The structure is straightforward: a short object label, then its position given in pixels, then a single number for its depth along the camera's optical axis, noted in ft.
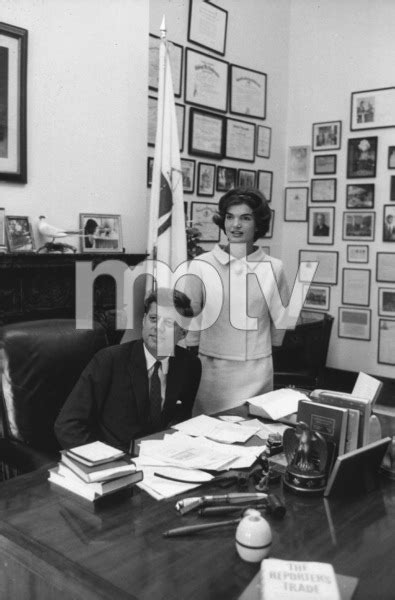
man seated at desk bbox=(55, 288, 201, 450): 6.23
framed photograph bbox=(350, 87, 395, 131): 16.57
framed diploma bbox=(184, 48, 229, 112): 15.28
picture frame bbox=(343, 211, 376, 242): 17.17
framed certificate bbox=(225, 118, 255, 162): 16.75
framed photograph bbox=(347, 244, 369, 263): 17.33
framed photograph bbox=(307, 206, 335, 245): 17.98
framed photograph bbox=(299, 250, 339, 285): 17.95
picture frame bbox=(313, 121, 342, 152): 17.63
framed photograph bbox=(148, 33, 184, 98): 13.93
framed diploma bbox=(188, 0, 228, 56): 15.20
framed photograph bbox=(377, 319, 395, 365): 16.89
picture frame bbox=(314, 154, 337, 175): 17.78
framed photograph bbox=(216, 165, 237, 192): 16.58
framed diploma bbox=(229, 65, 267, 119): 16.72
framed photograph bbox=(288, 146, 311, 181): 18.35
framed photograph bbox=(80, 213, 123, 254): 11.46
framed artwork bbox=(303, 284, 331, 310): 18.20
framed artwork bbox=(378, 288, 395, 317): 16.92
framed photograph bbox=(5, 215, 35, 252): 9.98
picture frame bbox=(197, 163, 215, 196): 15.94
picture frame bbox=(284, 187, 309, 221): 18.45
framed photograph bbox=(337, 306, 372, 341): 17.34
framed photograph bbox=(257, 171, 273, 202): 17.98
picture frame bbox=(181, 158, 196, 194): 15.46
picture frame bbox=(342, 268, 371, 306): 17.34
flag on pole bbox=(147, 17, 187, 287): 11.93
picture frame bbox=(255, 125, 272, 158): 17.67
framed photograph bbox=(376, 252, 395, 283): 16.85
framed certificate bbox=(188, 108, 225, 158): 15.53
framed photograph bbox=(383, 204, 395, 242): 16.76
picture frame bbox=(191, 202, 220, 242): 15.89
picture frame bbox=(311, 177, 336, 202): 17.85
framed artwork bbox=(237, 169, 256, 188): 17.19
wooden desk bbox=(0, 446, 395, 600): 3.50
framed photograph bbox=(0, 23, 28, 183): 9.78
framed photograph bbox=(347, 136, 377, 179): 16.96
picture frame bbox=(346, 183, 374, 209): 17.13
